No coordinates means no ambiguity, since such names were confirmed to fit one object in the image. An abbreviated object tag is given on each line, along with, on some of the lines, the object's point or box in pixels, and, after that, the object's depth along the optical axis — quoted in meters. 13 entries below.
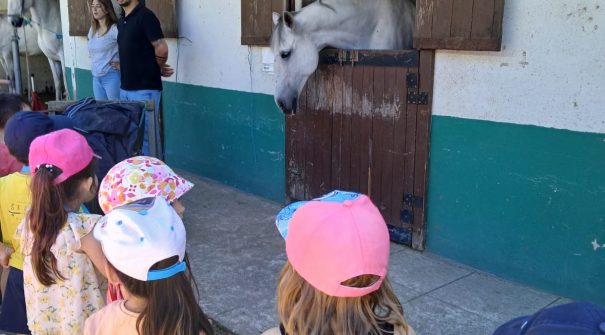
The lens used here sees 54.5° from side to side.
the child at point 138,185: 2.27
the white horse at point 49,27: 9.05
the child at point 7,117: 3.14
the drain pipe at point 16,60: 8.88
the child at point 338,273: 1.48
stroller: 3.66
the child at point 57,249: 2.17
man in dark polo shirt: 5.11
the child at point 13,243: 2.46
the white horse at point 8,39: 10.57
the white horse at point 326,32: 4.40
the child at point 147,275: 1.66
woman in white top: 5.52
